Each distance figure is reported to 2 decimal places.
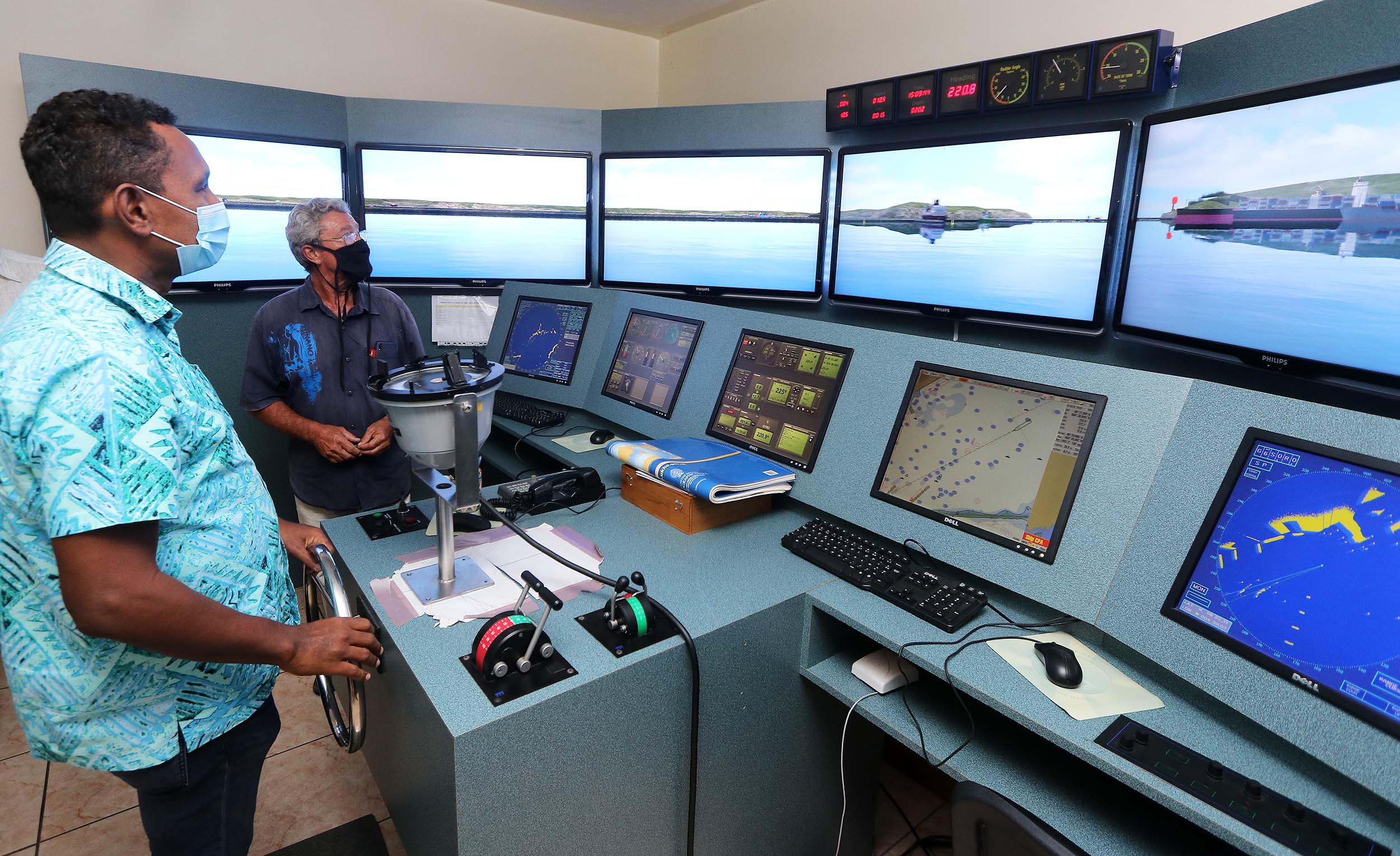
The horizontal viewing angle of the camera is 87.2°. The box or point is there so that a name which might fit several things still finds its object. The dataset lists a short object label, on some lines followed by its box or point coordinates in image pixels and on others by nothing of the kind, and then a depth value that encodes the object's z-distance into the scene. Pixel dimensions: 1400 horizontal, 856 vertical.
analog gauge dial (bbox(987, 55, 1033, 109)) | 2.35
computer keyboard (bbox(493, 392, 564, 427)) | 2.76
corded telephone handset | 1.90
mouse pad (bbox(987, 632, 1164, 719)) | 1.18
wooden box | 1.82
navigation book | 1.76
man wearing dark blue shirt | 2.32
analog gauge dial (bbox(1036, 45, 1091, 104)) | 2.19
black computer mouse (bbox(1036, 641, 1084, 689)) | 1.23
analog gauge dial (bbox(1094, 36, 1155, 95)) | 2.04
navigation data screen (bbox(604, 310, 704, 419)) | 2.40
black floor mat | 1.92
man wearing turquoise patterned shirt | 0.94
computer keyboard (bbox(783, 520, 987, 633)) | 1.43
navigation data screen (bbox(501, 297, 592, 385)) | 2.96
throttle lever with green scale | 1.35
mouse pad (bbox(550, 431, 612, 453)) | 2.50
